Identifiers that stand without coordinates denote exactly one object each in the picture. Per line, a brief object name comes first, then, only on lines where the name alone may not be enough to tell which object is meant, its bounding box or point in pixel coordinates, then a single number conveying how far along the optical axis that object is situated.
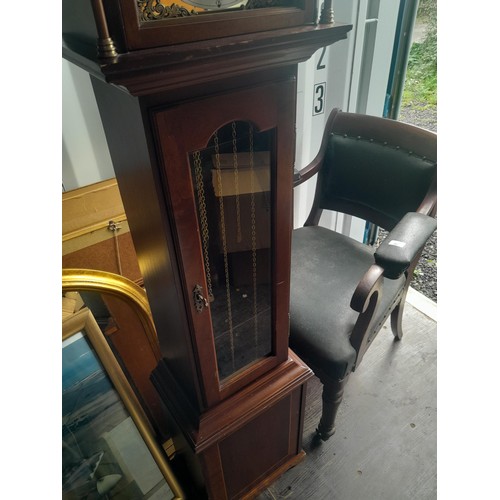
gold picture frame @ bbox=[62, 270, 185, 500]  0.85
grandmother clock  0.42
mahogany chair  0.95
